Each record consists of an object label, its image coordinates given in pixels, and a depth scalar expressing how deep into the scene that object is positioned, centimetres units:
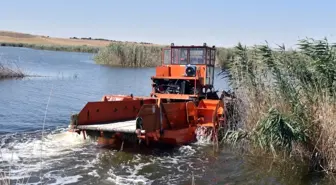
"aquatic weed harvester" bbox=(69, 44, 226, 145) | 984
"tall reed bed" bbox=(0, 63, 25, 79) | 2581
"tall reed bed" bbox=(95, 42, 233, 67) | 4481
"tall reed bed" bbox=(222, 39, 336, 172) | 826
